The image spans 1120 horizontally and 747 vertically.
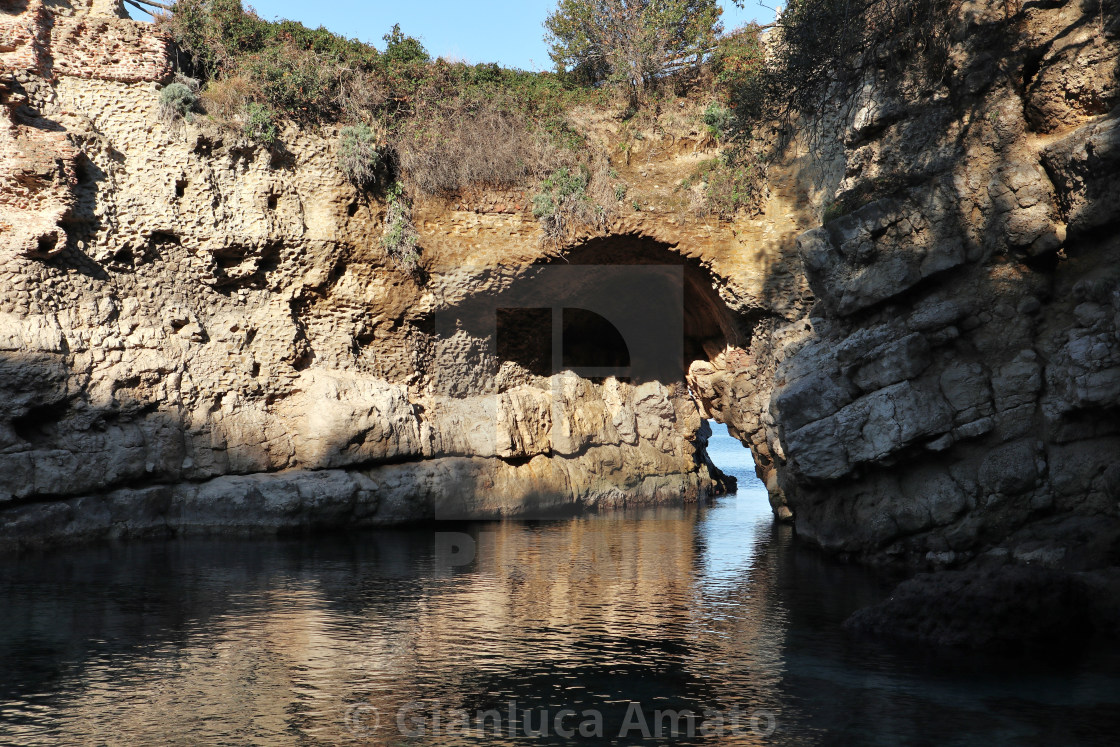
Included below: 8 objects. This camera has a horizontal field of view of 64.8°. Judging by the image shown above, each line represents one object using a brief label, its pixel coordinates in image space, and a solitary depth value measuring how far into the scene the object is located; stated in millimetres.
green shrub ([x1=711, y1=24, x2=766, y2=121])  24172
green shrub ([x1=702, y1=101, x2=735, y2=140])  24938
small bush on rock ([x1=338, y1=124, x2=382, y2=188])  23969
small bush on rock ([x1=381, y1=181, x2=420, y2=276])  24328
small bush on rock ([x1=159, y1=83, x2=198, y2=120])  21656
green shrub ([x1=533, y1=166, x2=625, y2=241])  24739
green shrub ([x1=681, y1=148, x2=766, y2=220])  24297
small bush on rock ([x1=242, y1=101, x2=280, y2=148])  22766
